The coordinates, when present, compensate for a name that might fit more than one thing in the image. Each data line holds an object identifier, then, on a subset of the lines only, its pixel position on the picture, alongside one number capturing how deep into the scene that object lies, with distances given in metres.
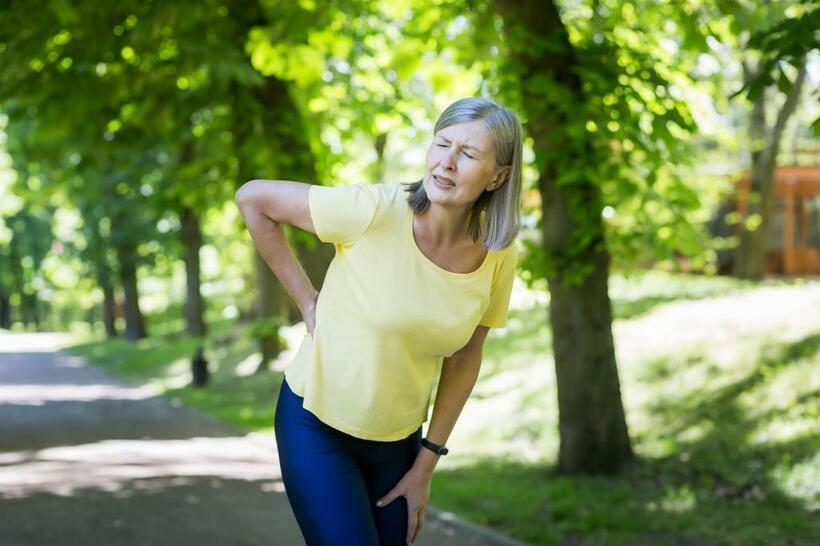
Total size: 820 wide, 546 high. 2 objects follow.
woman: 3.61
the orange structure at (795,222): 33.47
